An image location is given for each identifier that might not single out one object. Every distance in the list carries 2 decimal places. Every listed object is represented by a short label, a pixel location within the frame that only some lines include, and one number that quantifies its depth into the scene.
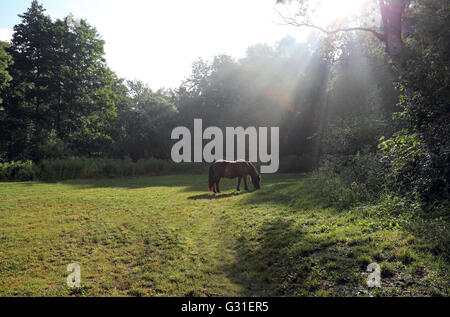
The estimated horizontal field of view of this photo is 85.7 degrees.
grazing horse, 12.86
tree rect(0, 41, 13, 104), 21.38
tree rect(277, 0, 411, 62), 10.28
